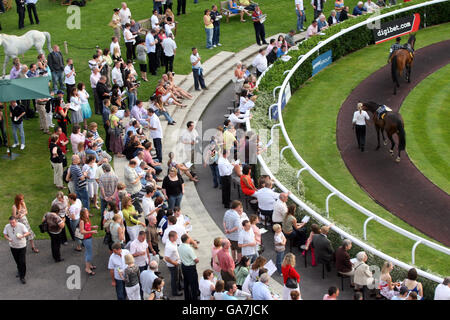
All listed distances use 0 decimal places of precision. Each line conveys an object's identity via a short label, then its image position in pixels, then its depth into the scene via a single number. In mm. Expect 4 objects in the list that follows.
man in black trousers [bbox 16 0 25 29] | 29652
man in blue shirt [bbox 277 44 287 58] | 26656
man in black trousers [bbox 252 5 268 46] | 29156
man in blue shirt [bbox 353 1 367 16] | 31464
